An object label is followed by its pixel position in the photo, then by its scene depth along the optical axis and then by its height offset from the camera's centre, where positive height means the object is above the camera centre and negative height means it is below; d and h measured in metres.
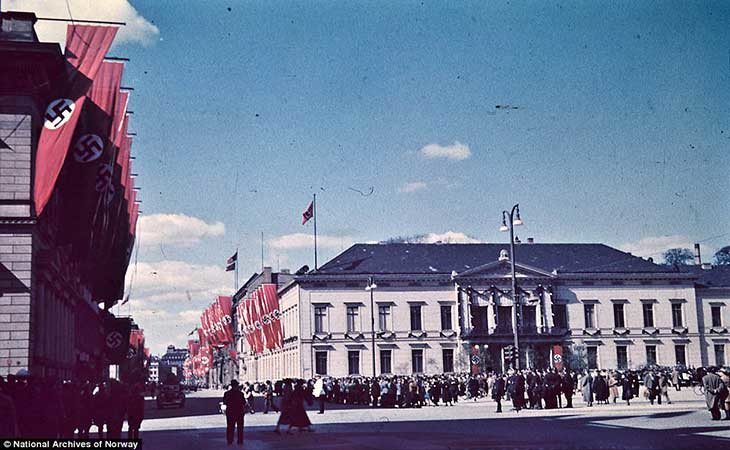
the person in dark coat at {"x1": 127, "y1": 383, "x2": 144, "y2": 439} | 21.73 -0.87
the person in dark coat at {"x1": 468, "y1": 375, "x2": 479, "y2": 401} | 54.69 -1.56
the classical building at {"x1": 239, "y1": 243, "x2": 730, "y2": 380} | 84.06 +4.55
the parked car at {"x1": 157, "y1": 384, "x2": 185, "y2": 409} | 59.59 -1.70
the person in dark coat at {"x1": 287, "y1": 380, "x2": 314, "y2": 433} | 27.53 -1.34
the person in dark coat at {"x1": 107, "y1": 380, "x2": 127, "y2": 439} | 21.34 -0.86
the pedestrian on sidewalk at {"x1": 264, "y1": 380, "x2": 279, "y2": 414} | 44.69 -1.50
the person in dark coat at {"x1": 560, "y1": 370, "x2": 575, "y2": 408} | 39.80 -1.24
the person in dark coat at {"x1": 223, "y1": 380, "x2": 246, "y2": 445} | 23.27 -1.02
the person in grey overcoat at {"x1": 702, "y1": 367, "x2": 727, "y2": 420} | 28.58 -1.14
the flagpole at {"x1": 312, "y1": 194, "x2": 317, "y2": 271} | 73.54 +11.57
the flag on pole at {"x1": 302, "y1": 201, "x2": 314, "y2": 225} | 72.88 +11.95
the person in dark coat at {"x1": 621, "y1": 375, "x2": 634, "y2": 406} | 40.94 -1.45
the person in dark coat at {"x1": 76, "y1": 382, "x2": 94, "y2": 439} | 22.31 -0.99
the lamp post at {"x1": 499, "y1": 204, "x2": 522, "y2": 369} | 43.09 +6.34
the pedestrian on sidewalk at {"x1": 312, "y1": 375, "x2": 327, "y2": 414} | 58.84 -1.49
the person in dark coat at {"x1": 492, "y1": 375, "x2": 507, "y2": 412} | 38.78 -1.18
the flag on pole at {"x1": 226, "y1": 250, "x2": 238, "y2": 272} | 94.18 +10.83
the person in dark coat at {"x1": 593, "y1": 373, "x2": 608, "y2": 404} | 42.06 -1.39
